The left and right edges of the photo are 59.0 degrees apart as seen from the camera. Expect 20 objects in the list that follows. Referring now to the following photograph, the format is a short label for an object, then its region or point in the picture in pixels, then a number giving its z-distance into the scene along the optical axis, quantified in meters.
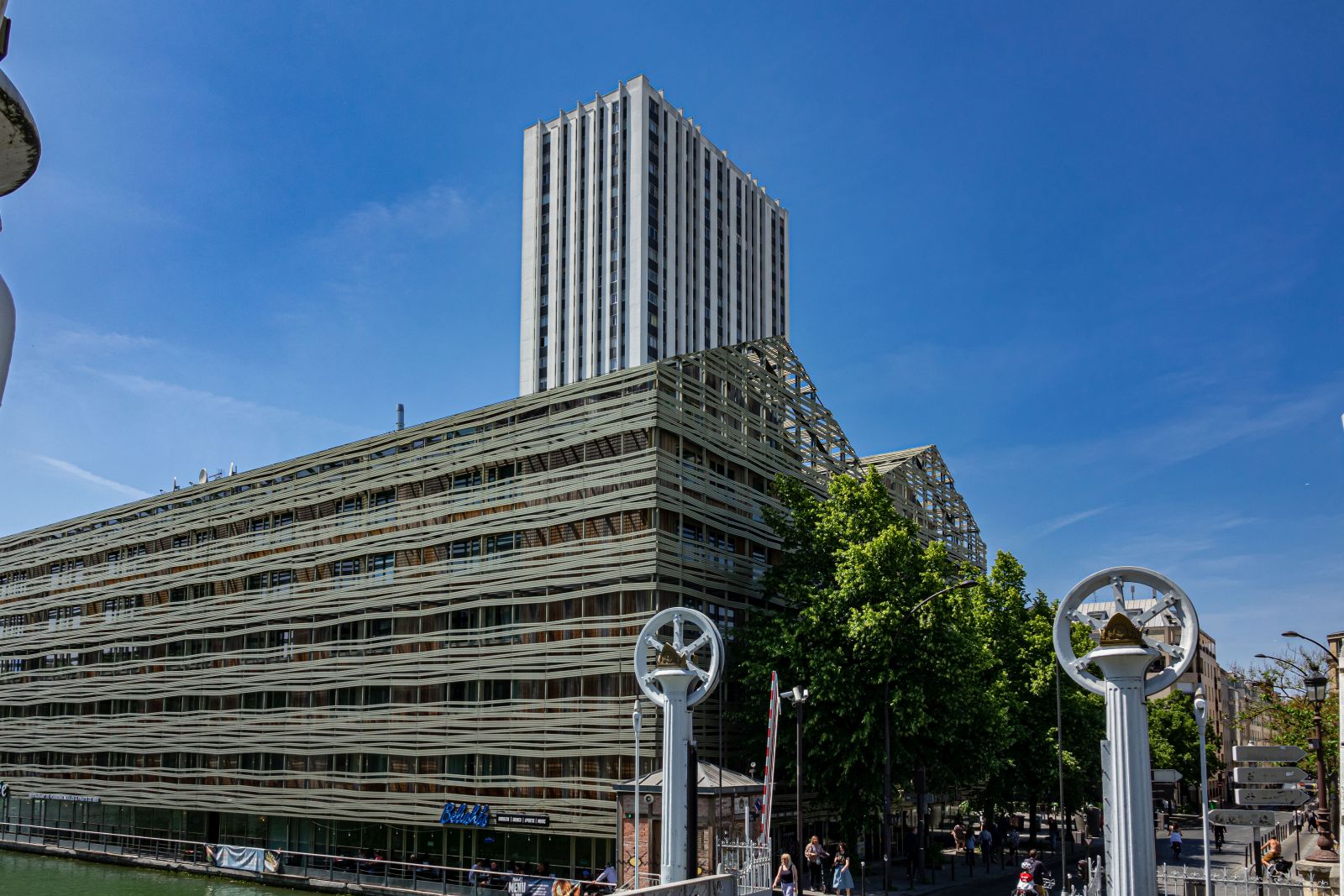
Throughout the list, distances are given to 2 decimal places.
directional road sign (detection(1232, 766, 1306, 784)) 20.41
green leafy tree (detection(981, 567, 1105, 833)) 50.81
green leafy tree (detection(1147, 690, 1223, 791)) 89.12
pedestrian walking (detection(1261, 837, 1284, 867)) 26.53
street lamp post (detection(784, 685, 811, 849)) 30.58
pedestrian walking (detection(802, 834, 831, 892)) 34.22
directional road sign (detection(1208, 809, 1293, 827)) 22.38
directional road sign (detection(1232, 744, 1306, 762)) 20.20
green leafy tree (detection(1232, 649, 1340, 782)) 53.47
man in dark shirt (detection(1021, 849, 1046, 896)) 32.28
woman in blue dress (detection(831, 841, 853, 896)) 33.19
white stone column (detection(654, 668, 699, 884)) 24.05
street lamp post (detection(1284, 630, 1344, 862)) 29.20
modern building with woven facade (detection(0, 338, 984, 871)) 41.12
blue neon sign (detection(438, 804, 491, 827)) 42.28
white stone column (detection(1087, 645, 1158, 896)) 20.20
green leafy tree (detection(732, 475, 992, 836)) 38.19
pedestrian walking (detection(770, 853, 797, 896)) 28.61
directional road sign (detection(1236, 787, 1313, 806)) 21.47
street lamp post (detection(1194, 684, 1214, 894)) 23.05
